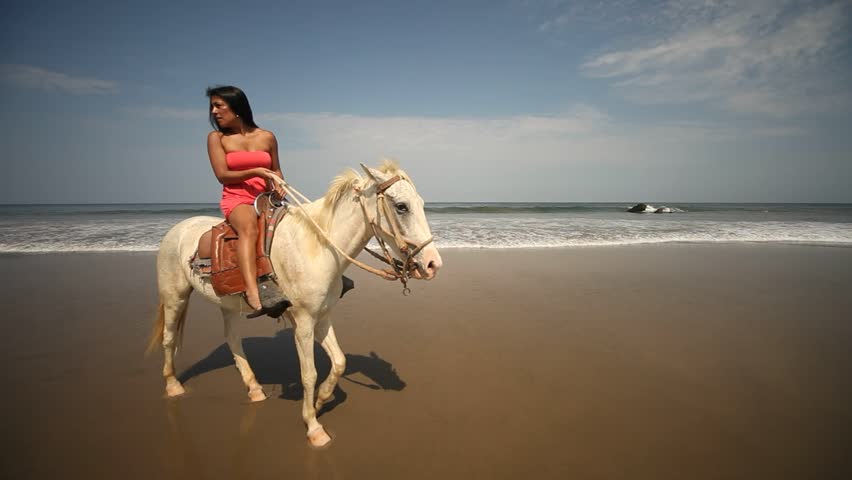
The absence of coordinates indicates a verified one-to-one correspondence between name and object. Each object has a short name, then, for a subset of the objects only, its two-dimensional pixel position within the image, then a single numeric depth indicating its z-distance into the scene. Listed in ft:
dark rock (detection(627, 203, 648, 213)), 119.32
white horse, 7.41
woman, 8.49
